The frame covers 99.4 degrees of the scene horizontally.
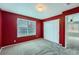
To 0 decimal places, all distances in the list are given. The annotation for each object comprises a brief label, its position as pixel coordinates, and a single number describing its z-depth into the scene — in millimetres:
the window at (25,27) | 2142
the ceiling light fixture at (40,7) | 2087
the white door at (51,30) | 2321
